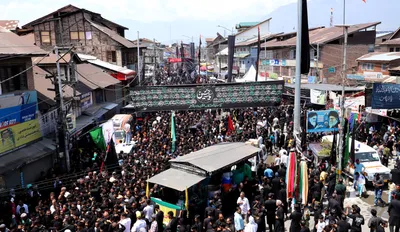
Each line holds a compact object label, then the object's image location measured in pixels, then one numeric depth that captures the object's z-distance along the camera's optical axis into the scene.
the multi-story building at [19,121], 15.76
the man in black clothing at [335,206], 11.21
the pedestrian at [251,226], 10.15
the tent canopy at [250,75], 38.60
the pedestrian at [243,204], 12.01
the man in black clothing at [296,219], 10.63
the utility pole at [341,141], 15.55
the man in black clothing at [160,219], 11.05
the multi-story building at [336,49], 38.19
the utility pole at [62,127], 17.64
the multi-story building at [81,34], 41.38
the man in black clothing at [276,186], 13.14
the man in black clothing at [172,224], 10.63
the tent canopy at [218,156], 13.23
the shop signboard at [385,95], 19.53
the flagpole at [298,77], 16.90
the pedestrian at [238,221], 10.88
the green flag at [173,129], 21.23
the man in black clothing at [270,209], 11.52
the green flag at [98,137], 18.69
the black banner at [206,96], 21.45
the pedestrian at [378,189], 13.64
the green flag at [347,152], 15.96
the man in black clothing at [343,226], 9.96
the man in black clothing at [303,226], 9.70
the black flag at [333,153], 16.35
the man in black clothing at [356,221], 9.95
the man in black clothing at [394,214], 11.09
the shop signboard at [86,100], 25.42
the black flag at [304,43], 17.12
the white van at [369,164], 15.49
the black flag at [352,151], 15.74
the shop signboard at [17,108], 16.14
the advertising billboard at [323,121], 17.41
